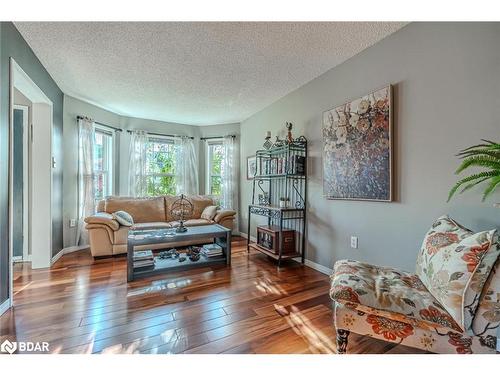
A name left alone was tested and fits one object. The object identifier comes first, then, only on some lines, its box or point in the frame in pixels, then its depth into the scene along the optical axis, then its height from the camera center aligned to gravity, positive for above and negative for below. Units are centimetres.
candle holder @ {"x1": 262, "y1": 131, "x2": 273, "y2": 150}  345 +68
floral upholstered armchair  111 -60
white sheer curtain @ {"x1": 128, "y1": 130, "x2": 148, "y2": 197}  442 +47
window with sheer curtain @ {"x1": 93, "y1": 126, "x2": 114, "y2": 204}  401 +44
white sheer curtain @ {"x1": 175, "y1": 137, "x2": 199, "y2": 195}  491 +48
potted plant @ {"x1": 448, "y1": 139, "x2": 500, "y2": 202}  112 +12
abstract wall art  206 +38
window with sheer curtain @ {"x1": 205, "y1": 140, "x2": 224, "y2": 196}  505 +45
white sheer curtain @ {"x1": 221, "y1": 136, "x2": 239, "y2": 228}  474 +26
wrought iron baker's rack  299 -4
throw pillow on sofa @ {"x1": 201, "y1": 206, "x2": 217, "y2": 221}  404 -44
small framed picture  423 +39
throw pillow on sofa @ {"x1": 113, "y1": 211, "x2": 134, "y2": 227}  331 -44
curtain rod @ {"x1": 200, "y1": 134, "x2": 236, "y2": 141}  475 +107
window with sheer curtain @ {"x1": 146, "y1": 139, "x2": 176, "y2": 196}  472 +43
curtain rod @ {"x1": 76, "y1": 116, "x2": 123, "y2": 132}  356 +110
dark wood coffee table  246 -63
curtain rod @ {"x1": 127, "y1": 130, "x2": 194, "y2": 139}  447 +109
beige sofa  317 -50
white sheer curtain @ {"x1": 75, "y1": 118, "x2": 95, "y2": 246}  357 +18
